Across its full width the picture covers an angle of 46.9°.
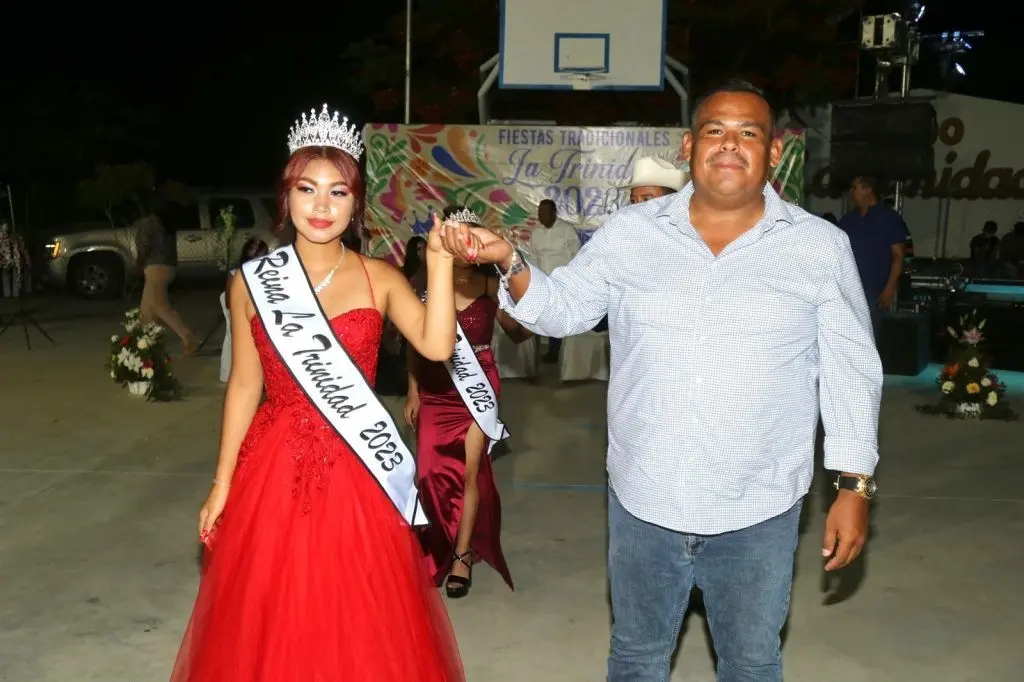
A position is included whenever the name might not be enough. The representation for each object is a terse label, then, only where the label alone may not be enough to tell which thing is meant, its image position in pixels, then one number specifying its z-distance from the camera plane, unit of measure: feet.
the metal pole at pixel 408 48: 37.58
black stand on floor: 41.00
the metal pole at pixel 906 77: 39.04
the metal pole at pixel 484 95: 40.42
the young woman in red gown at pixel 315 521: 10.09
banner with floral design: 36.55
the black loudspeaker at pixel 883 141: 37.42
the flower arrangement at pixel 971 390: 29.45
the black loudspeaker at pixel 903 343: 36.88
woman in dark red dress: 16.67
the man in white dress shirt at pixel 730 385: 8.94
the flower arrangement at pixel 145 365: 31.07
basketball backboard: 40.19
